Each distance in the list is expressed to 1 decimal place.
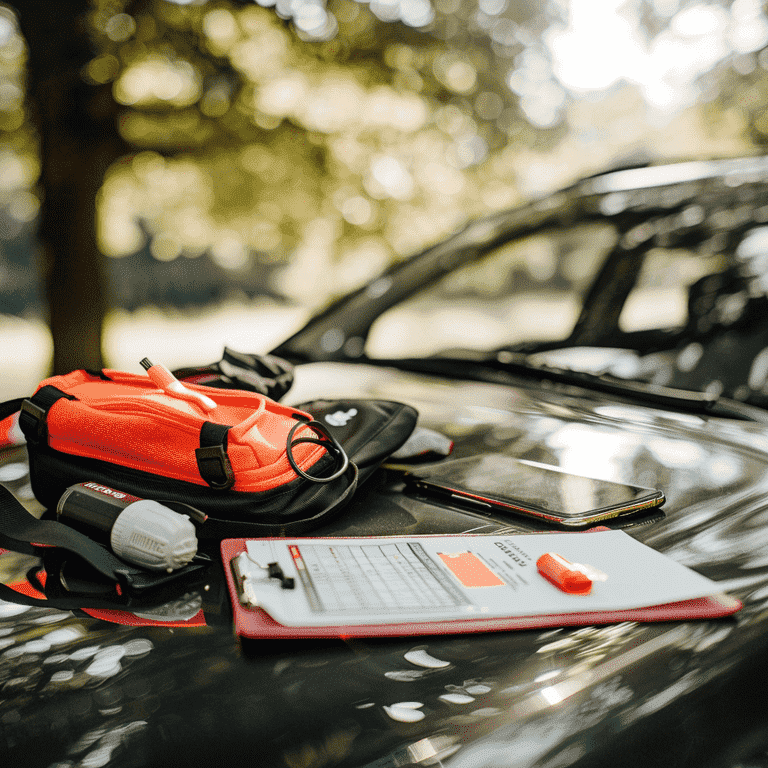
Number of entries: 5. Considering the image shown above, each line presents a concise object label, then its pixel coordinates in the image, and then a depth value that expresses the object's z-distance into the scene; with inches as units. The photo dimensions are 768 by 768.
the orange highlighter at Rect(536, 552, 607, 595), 25.4
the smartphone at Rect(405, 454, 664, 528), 33.8
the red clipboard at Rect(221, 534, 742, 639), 22.6
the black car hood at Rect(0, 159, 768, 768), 18.3
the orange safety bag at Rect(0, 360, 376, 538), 31.0
